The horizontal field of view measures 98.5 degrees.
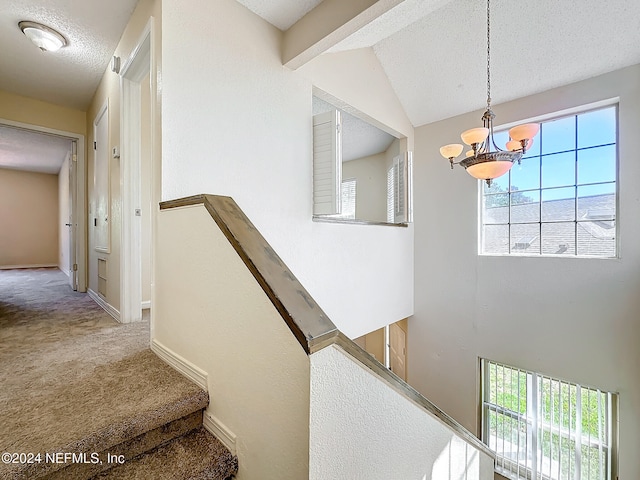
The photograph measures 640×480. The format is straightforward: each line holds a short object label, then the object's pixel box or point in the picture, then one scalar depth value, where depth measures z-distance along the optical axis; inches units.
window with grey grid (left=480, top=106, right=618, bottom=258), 105.8
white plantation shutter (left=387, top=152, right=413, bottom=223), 142.6
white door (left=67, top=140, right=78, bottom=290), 134.7
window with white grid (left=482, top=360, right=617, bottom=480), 106.9
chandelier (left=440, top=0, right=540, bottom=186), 68.4
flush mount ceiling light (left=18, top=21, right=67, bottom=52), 77.0
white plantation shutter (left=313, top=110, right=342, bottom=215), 93.0
